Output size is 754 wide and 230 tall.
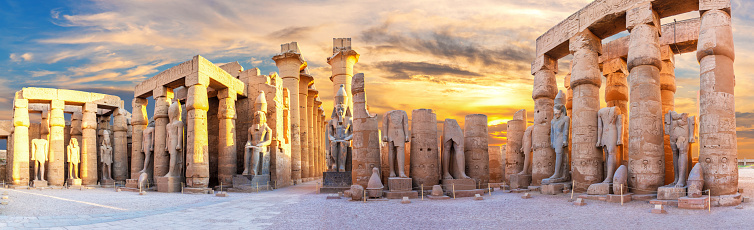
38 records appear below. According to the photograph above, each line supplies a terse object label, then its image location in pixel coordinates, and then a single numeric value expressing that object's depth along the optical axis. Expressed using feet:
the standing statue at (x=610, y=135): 46.52
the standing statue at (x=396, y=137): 51.60
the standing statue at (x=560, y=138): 52.58
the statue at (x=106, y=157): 82.17
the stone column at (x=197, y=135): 61.93
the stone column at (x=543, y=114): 55.88
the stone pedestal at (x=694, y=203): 36.37
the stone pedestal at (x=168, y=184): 63.16
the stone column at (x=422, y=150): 52.42
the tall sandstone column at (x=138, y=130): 72.90
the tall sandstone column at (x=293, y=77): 87.66
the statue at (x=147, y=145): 69.36
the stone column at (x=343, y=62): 89.66
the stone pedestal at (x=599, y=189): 44.57
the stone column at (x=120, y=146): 83.66
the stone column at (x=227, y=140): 66.33
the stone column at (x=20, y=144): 76.43
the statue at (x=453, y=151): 54.16
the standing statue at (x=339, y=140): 66.45
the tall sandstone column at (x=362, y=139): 52.49
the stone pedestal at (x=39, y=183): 76.13
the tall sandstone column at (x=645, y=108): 43.68
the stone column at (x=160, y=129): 66.90
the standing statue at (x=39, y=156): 79.00
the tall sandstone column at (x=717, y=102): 39.93
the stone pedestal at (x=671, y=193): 39.73
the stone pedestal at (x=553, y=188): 50.65
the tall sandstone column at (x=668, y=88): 55.42
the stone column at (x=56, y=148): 78.64
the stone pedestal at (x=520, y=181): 59.36
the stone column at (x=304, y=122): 94.89
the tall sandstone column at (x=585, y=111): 49.42
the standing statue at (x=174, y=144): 64.80
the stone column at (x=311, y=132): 104.06
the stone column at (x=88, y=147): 80.84
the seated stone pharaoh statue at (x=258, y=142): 64.75
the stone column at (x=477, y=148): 57.88
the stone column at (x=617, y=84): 57.41
